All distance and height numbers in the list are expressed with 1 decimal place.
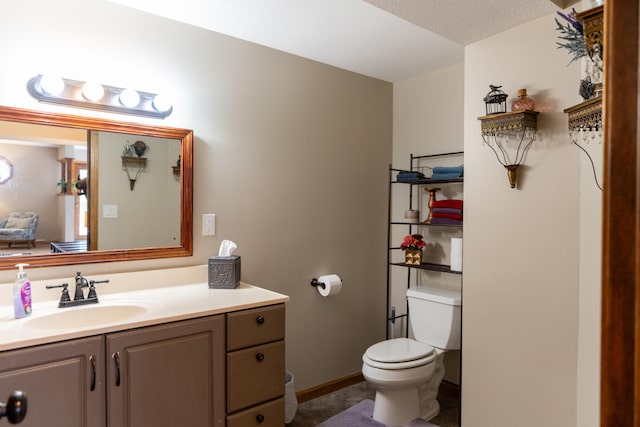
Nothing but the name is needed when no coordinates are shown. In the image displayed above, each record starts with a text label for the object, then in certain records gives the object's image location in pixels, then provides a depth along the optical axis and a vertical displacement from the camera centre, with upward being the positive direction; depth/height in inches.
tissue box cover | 84.1 -12.9
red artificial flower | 113.7 -8.2
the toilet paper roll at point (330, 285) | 109.5 -19.6
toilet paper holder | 111.5 -19.4
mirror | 73.9 +4.3
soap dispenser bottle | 63.0 -13.5
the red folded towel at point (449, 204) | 105.5 +2.3
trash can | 94.0 -44.2
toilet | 91.6 -34.0
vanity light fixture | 72.1 +21.7
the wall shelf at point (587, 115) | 45.4 +11.7
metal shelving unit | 108.2 -3.2
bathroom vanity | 54.4 -22.4
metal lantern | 74.0 +20.5
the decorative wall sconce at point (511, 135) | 69.8 +14.3
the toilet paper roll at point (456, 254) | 101.9 -10.4
